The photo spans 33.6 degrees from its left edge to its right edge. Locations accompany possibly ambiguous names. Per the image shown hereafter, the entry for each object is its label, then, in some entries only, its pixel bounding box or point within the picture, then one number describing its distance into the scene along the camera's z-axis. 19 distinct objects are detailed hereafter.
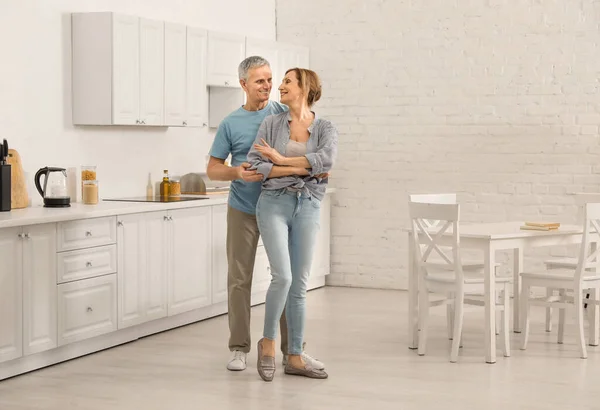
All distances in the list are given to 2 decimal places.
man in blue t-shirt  5.04
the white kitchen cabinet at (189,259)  6.30
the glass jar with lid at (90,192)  6.07
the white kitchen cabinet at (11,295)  4.92
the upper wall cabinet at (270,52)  7.60
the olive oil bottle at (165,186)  6.93
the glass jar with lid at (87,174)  6.24
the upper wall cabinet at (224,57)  7.14
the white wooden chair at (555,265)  6.25
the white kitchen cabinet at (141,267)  5.84
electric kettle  5.73
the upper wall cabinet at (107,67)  6.16
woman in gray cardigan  4.77
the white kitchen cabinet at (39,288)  5.08
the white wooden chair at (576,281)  5.54
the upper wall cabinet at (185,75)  6.71
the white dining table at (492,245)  5.41
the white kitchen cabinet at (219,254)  6.74
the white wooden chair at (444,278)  5.44
